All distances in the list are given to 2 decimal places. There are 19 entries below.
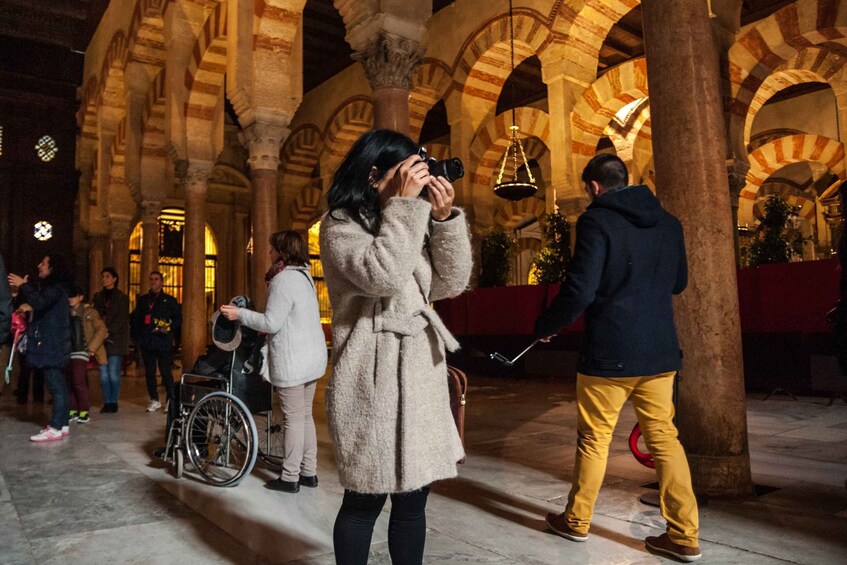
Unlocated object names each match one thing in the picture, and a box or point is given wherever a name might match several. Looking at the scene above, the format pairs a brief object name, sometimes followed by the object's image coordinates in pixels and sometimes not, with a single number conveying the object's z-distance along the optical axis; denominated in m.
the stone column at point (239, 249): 19.19
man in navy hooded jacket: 2.13
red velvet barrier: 6.00
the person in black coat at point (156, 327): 6.04
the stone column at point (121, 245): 13.82
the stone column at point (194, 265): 9.06
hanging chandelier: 9.88
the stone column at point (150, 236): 11.87
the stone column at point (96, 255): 15.64
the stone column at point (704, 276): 2.79
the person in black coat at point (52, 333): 4.47
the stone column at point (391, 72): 6.41
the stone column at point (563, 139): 9.44
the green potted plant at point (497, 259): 10.20
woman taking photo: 1.35
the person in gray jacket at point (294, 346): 3.07
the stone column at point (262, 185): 7.90
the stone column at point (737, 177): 8.86
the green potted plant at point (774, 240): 7.36
